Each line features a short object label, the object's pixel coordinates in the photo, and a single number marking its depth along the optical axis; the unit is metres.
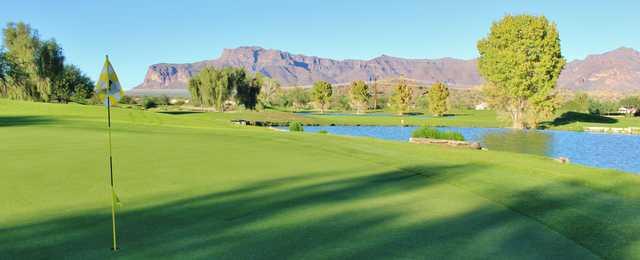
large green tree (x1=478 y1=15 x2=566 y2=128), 64.06
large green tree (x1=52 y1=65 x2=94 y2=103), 93.33
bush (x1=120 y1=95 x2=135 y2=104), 135.50
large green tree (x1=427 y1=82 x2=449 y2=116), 109.62
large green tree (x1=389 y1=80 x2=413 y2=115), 117.56
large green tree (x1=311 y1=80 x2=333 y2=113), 143.50
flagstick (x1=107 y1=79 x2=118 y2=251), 5.34
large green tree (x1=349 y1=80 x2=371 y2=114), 141.12
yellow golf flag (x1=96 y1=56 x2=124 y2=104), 6.13
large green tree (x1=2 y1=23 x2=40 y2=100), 71.06
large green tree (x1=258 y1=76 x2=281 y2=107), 175.88
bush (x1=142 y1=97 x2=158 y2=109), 122.75
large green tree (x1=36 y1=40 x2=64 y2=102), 72.69
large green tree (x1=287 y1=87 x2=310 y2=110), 182.11
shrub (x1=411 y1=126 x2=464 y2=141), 25.66
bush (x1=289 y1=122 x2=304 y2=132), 40.62
